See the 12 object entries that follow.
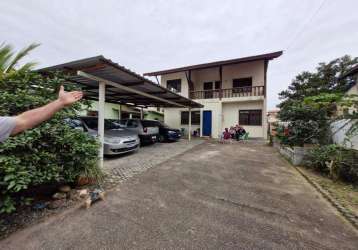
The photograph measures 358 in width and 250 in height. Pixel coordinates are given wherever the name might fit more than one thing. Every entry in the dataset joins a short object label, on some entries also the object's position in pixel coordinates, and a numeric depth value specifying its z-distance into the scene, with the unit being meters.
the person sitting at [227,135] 12.03
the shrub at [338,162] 3.84
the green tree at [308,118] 4.95
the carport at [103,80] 3.67
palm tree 3.26
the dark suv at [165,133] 10.02
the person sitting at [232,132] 12.15
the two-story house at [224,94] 12.83
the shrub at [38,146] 1.98
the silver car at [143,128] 8.26
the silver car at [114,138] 5.38
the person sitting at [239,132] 11.80
